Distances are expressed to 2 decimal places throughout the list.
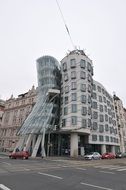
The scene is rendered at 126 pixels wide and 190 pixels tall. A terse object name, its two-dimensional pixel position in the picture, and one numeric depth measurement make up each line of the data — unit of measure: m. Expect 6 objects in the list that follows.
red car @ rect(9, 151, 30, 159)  35.16
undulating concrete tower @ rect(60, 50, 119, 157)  50.81
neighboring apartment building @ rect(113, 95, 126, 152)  74.03
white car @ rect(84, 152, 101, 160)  38.94
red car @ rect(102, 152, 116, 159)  44.39
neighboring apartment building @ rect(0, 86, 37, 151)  69.74
